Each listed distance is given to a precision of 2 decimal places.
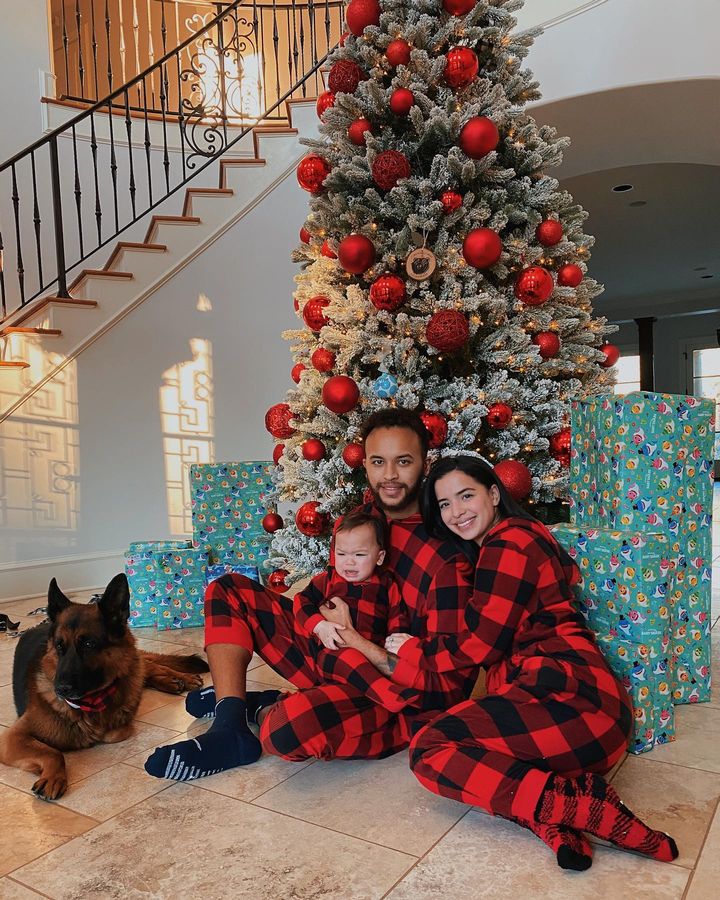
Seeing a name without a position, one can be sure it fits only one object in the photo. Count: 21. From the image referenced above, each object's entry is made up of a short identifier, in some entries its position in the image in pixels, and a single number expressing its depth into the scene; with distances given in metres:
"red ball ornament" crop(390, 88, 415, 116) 2.46
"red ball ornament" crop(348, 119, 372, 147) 2.59
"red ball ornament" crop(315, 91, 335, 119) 2.82
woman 1.31
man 1.72
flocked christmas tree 2.45
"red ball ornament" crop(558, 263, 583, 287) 2.67
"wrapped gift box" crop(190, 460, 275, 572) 3.42
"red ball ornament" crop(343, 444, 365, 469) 2.47
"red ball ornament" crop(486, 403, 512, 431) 2.41
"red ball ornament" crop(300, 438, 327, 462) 2.64
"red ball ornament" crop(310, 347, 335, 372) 2.62
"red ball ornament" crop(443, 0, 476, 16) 2.51
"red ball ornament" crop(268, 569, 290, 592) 2.91
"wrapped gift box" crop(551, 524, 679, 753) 1.77
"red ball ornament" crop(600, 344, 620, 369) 2.83
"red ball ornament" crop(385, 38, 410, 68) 2.48
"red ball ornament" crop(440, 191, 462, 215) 2.46
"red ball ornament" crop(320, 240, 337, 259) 2.72
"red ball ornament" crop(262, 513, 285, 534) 3.07
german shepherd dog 1.79
